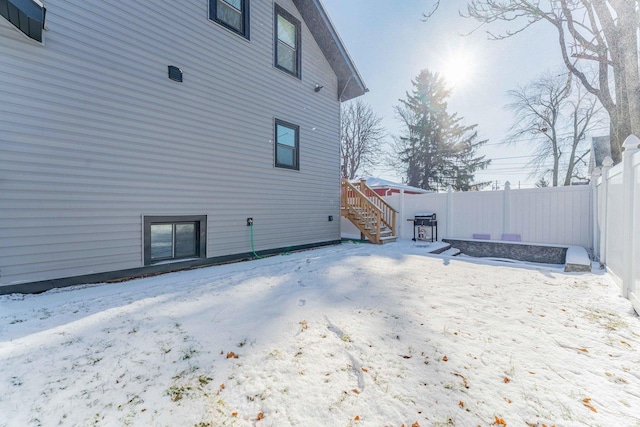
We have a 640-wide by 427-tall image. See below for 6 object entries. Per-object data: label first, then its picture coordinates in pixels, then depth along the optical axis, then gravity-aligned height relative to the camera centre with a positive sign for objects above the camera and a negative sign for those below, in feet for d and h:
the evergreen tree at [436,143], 70.38 +18.28
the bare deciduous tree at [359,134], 74.84 +21.42
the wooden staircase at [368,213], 26.11 -0.03
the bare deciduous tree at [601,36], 19.33 +14.32
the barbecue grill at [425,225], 27.55 -1.15
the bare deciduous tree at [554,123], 59.67 +20.81
